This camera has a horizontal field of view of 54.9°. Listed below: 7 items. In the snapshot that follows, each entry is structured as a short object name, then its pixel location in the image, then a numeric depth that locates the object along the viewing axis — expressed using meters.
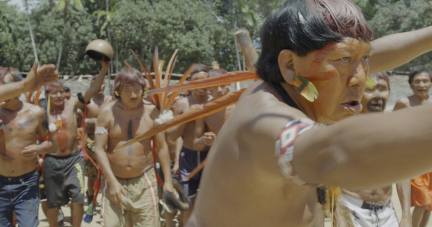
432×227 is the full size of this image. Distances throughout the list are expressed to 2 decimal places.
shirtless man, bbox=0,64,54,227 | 5.23
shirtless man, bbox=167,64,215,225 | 5.89
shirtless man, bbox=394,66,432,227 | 5.51
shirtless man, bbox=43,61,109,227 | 5.95
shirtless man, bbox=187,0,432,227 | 0.87
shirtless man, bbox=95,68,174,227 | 4.94
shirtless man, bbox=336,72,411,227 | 3.48
